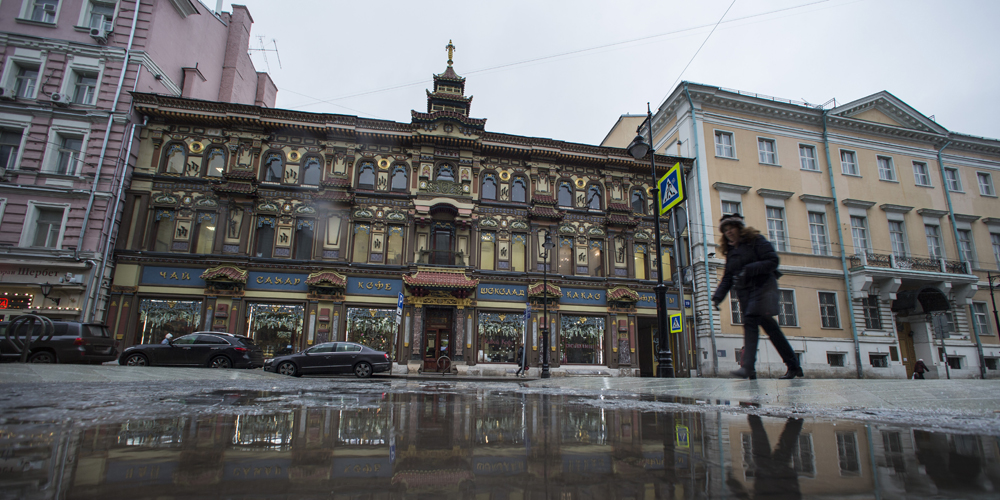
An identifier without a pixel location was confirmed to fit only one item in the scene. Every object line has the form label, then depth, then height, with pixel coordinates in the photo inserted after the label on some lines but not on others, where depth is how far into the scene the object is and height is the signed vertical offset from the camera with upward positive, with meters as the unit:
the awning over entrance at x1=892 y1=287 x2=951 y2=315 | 24.30 +3.03
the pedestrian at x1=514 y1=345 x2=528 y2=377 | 20.78 -0.70
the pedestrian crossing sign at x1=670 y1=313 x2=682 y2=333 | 20.81 +1.42
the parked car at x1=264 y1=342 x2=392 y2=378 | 16.09 -0.50
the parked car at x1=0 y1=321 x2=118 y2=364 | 12.90 -0.14
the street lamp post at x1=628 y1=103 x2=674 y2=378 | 10.17 +0.51
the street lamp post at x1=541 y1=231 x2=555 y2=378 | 20.14 +1.15
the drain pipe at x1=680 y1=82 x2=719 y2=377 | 22.27 +5.18
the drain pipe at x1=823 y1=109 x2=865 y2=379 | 23.66 +5.09
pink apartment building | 18.66 +8.98
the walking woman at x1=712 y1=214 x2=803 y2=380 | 4.36 +0.71
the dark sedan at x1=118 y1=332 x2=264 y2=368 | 15.01 -0.30
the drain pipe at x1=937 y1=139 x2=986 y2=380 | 24.92 +6.02
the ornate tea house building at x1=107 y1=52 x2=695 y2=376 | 20.62 +5.25
